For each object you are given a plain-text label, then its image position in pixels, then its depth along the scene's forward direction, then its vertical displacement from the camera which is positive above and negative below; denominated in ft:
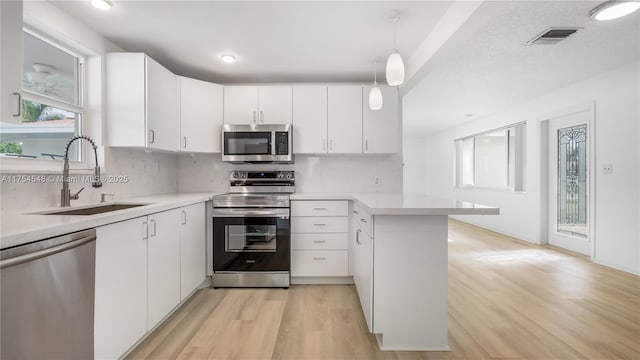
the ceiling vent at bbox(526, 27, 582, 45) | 8.28 +4.24
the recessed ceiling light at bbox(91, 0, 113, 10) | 6.51 +3.95
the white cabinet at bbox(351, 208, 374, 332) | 6.21 -1.93
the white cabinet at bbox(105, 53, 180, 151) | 8.07 +2.22
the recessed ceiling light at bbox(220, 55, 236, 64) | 9.52 +4.01
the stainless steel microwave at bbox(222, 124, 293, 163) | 10.37 +1.30
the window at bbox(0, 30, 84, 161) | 6.16 +1.75
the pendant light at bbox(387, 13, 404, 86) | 6.04 +2.27
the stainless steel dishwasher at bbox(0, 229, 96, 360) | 3.24 -1.49
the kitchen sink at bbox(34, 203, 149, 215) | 5.96 -0.67
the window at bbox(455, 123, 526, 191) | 17.88 +1.45
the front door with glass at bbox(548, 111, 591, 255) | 13.42 -0.15
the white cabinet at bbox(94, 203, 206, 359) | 4.95 -1.97
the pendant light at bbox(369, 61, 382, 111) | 8.16 +2.26
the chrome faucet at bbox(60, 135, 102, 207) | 6.22 -0.16
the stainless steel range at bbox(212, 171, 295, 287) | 9.46 -2.00
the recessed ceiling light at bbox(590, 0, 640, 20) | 6.92 +4.13
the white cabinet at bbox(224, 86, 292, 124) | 10.80 +2.79
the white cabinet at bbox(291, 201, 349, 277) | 9.91 -2.01
